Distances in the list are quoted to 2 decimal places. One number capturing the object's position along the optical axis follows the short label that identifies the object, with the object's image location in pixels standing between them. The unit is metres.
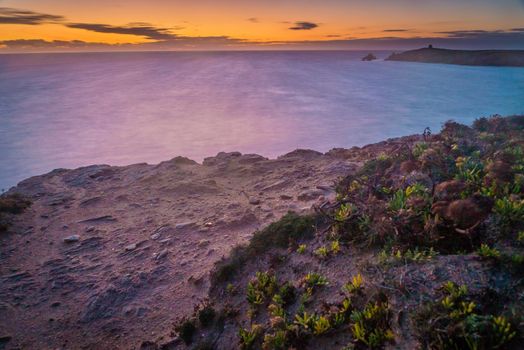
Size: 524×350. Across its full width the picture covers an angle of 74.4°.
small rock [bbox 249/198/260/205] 14.41
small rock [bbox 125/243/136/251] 11.98
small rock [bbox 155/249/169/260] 11.32
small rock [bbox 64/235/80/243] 12.69
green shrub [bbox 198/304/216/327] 7.66
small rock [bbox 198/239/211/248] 11.66
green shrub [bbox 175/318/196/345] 7.50
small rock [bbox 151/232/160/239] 12.51
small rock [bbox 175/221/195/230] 12.92
